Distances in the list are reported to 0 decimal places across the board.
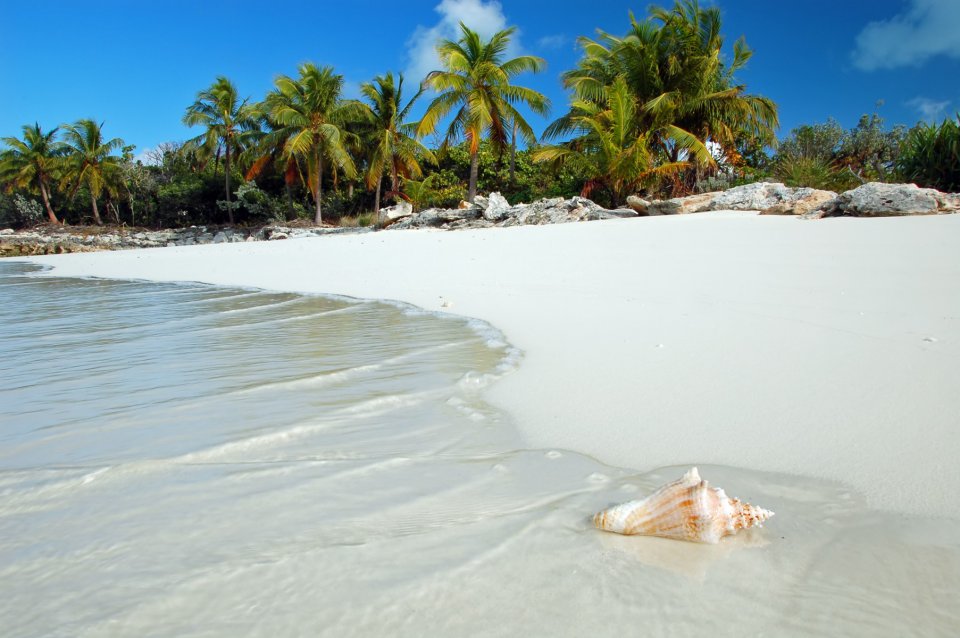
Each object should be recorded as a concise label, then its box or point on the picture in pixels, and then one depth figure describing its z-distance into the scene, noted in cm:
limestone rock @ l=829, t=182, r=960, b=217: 790
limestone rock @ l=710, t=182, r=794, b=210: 1129
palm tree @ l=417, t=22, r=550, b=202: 1911
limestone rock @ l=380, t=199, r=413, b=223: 2050
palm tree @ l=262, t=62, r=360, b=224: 2348
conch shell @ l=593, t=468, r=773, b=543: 120
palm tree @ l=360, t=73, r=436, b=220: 2409
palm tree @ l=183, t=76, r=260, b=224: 2856
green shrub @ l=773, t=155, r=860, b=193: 1391
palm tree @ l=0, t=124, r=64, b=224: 3538
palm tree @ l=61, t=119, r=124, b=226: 3278
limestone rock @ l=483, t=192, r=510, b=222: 1541
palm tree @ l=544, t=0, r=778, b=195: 1761
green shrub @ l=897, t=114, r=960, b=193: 1213
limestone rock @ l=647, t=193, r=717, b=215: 1208
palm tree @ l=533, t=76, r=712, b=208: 1535
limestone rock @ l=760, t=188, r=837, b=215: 930
